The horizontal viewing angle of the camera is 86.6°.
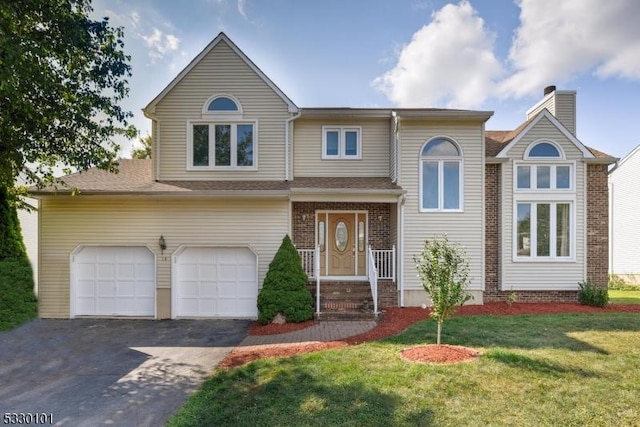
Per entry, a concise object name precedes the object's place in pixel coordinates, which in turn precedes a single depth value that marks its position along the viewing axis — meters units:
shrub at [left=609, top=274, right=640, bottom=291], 16.77
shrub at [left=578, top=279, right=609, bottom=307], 10.48
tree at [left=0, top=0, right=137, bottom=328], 7.10
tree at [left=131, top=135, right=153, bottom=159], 27.72
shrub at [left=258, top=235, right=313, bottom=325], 9.35
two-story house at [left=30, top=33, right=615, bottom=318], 10.34
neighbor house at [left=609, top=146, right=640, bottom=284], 17.78
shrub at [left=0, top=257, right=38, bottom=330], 9.41
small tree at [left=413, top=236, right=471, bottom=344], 6.43
